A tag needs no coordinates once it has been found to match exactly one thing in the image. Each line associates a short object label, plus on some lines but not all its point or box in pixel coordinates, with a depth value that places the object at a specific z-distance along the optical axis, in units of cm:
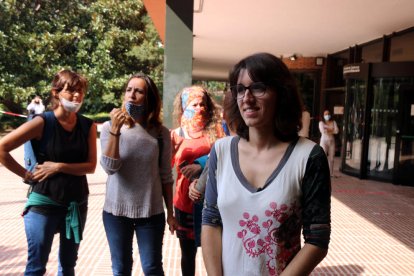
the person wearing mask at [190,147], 318
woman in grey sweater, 274
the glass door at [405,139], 993
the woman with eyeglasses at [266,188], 160
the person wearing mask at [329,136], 1053
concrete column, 607
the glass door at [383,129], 1023
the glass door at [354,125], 1082
